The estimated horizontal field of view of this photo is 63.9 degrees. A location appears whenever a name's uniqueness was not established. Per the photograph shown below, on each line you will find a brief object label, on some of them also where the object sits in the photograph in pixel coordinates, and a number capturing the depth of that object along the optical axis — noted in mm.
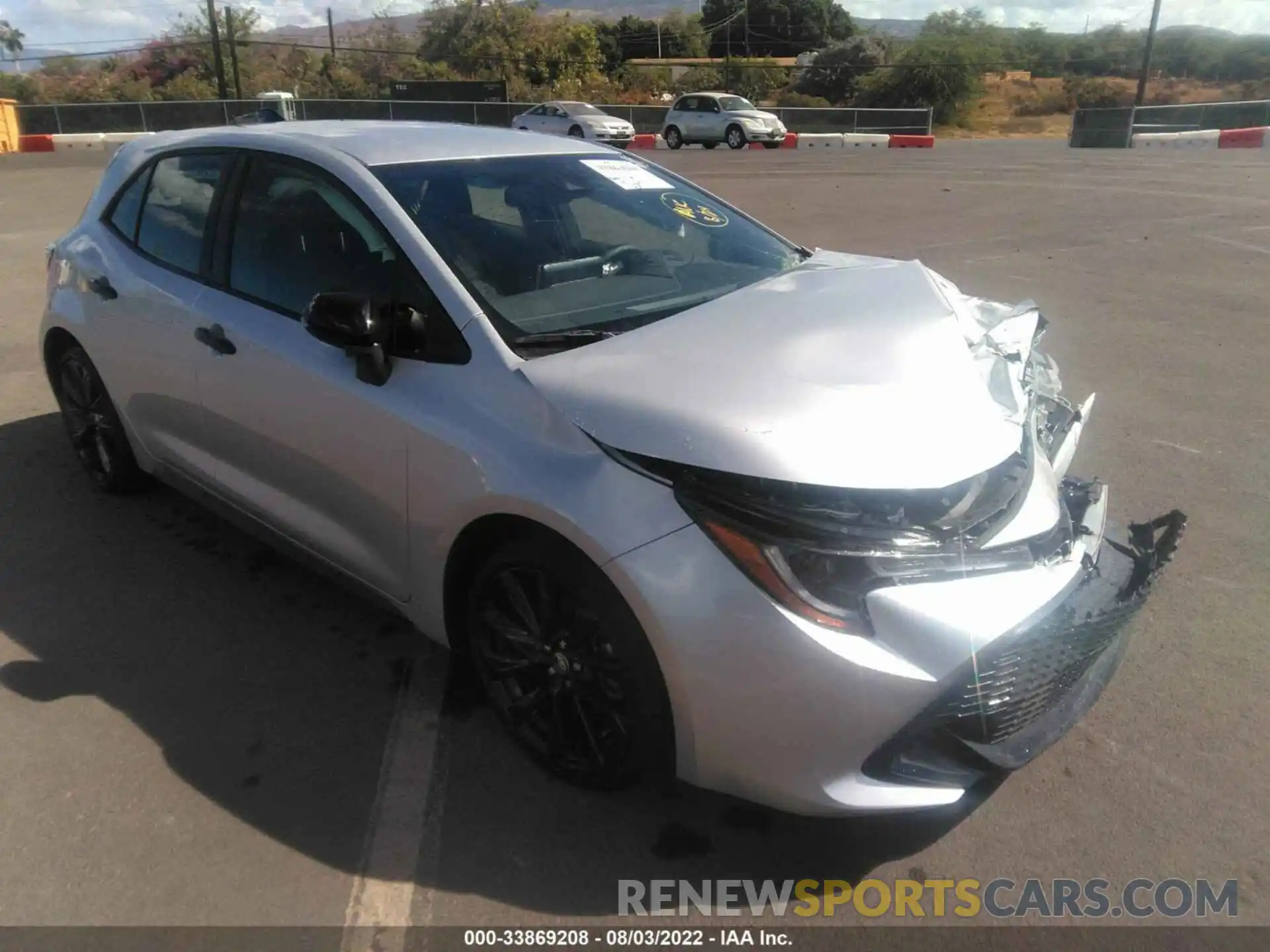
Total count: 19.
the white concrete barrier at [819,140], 33188
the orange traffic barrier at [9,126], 28594
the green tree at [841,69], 57562
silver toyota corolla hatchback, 2318
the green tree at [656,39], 84188
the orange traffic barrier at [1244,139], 26891
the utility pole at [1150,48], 41906
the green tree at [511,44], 62531
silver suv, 30469
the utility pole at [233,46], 48575
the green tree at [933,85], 50438
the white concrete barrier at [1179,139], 27750
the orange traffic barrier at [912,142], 31734
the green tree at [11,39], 77375
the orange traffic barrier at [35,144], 29312
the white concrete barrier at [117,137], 31703
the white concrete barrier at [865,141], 32375
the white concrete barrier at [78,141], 30578
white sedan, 29875
